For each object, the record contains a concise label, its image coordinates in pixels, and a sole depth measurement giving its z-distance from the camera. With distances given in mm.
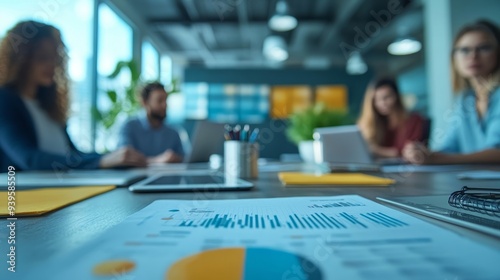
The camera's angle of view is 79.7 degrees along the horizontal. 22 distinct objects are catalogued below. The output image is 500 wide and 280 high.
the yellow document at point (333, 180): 530
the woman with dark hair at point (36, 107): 947
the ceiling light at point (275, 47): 4309
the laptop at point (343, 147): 1003
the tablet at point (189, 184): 464
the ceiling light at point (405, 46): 3762
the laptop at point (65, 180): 556
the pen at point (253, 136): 728
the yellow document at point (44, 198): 318
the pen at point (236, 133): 692
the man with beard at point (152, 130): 2031
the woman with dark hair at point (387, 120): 1969
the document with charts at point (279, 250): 159
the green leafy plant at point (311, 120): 1384
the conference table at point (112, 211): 205
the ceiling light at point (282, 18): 2836
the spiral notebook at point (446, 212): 232
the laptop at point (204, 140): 1230
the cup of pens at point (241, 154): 692
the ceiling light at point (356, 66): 5621
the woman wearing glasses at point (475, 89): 1244
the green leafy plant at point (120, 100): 2680
